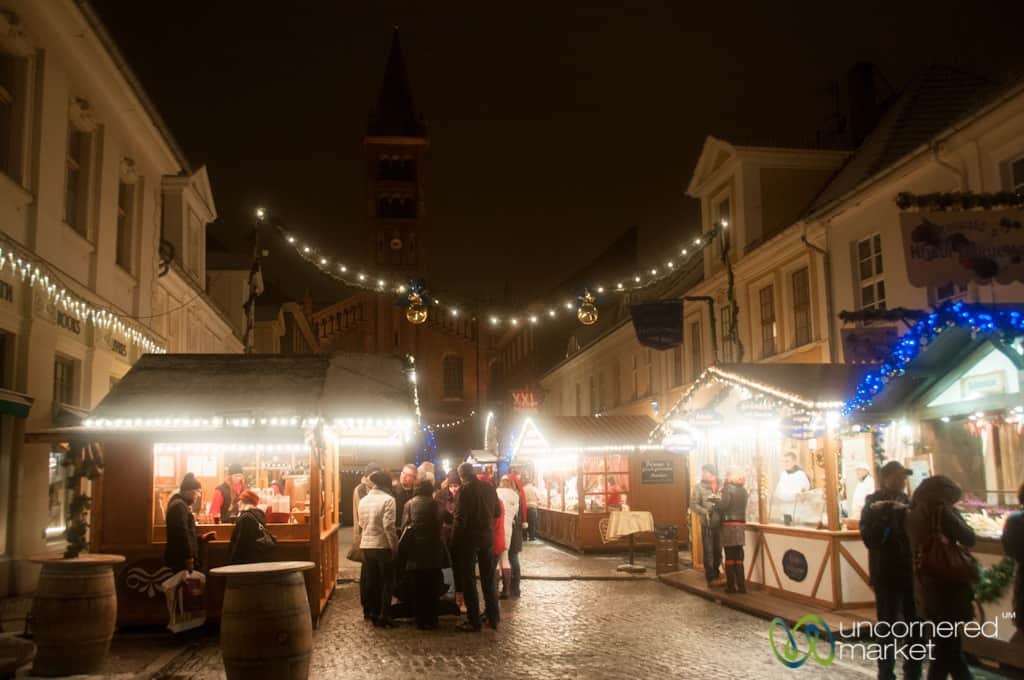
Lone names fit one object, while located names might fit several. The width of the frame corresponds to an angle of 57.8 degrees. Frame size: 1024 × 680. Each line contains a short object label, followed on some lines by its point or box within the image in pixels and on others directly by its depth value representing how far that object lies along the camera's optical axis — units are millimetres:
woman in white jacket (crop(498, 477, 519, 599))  14414
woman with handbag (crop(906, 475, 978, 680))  7148
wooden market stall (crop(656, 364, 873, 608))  12320
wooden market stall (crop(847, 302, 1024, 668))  8875
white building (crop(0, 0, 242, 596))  13422
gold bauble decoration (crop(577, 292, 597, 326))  17062
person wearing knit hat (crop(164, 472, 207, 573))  10828
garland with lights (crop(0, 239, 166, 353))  12789
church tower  62938
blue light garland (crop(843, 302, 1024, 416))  8430
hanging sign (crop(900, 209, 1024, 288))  8547
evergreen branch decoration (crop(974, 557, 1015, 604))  9016
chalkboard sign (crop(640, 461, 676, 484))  22844
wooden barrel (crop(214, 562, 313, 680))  7168
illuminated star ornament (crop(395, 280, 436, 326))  16641
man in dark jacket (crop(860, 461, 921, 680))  8055
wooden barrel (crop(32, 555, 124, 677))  8352
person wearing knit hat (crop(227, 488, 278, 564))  11016
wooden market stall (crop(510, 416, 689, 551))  22609
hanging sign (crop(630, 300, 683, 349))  20234
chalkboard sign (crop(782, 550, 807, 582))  13039
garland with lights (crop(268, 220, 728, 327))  16766
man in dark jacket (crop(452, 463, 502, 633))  11562
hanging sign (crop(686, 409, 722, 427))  15945
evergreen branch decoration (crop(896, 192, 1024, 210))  8828
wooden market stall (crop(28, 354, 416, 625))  11406
